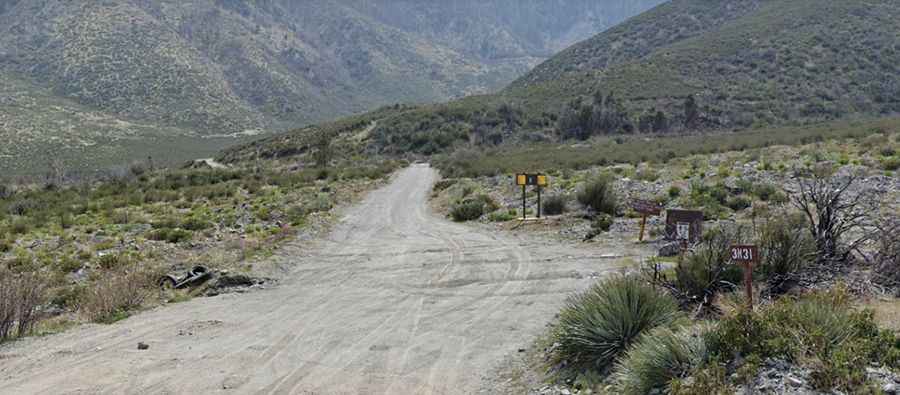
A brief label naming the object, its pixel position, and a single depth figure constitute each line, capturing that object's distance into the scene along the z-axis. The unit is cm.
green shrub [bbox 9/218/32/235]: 2059
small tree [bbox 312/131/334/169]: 5512
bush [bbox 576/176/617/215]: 1847
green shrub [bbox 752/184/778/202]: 1716
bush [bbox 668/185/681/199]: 1928
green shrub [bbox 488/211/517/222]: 2016
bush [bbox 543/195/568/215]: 1975
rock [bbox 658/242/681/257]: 1179
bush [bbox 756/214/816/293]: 782
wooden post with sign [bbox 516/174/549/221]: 1889
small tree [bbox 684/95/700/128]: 5856
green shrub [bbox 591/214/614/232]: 1593
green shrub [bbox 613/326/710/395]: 502
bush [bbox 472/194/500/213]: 2211
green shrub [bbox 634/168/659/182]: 2408
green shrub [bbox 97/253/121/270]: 1477
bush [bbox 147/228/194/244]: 1803
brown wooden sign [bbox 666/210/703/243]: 1019
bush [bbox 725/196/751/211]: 1670
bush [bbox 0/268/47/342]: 892
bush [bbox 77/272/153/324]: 1010
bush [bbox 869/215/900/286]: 736
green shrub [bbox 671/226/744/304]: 749
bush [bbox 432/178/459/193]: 3231
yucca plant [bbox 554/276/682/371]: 629
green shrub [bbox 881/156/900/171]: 1954
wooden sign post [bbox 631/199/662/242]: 1429
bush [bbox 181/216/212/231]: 1994
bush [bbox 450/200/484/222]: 2162
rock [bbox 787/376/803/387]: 441
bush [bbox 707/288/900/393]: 438
